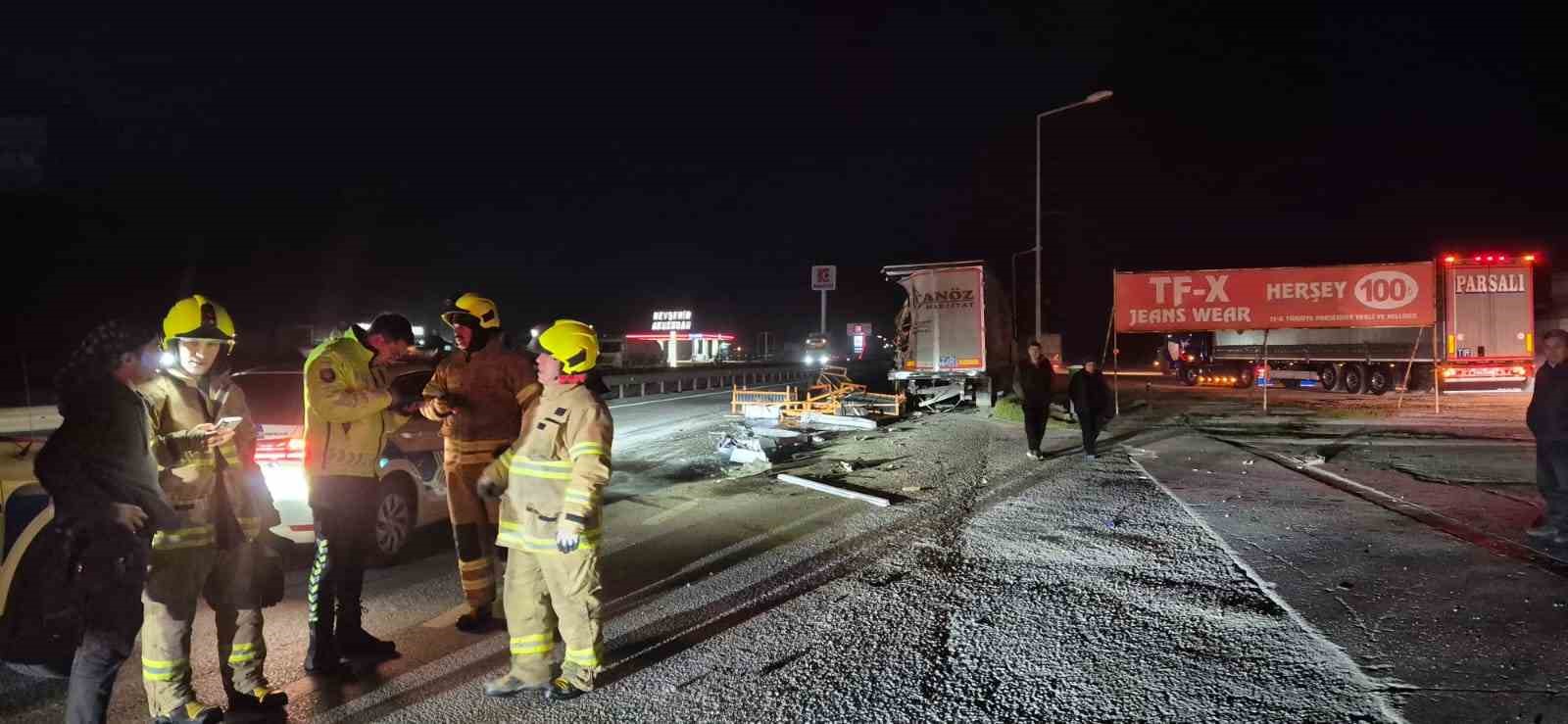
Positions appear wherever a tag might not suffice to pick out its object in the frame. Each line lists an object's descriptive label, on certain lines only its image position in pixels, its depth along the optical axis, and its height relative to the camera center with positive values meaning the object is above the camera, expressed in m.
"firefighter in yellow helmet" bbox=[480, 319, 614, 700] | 3.84 -0.82
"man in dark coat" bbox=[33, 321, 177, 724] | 3.14 -0.48
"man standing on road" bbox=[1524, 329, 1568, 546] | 6.26 -0.72
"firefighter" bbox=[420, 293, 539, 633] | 4.80 -0.36
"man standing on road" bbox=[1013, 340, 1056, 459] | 11.02 -0.57
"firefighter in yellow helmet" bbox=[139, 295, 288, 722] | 3.54 -0.62
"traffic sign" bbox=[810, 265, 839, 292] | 27.58 +2.49
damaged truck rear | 18.11 +0.32
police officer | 4.20 -0.58
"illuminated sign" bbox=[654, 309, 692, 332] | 82.60 +3.43
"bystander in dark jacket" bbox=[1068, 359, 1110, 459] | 11.09 -0.67
